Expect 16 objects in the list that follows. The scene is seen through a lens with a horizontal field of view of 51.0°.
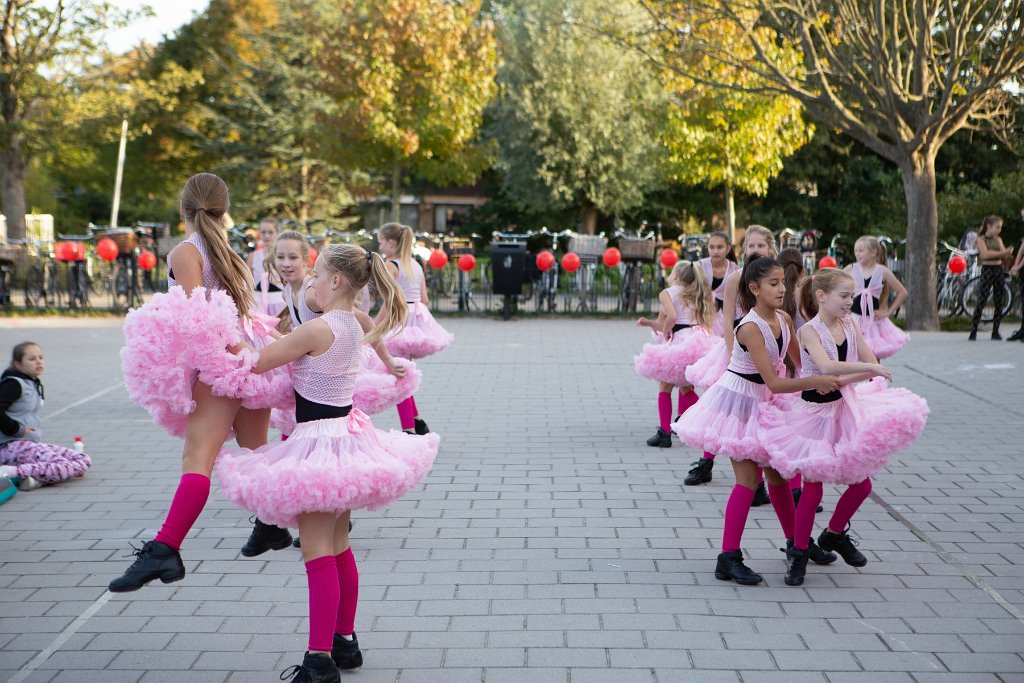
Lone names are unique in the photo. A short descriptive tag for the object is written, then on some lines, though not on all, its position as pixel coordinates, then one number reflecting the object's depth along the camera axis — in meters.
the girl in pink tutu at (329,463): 3.98
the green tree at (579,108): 32.78
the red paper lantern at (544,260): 19.23
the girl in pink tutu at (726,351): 6.83
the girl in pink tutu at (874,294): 9.36
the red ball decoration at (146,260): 19.79
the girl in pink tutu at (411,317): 8.41
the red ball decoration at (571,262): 19.22
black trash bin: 19.00
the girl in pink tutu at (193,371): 4.34
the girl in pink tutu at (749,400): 5.29
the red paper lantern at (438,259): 19.08
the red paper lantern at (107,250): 18.59
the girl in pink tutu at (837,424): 5.13
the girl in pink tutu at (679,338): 8.20
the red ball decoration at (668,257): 19.14
